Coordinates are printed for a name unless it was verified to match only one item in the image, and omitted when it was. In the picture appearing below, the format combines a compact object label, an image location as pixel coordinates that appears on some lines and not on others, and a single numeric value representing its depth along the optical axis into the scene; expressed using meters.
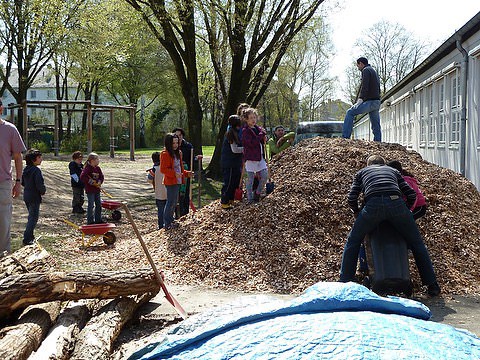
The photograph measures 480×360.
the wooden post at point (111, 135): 34.38
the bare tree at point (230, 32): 20.80
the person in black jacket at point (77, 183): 15.06
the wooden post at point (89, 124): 30.98
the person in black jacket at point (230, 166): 10.86
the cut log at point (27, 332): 5.00
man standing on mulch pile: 12.39
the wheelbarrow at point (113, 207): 14.95
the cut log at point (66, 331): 5.08
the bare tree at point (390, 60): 64.44
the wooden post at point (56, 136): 31.18
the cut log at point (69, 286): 6.07
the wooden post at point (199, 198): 15.01
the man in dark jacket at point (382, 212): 7.42
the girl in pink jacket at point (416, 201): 8.01
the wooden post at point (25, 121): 28.53
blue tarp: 3.26
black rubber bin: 7.53
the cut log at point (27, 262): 7.10
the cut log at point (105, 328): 5.22
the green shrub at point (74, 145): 41.28
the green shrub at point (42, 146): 38.97
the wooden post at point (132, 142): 34.75
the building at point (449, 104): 15.14
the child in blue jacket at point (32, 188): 11.35
